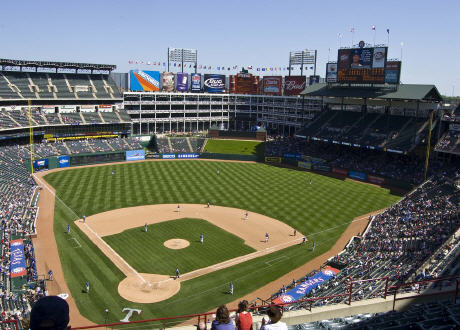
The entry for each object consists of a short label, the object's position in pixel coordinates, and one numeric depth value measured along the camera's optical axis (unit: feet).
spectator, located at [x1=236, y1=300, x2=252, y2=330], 24.43
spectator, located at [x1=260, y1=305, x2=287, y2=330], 22.31
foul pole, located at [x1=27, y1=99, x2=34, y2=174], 197.98
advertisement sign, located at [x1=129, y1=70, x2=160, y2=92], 295.48
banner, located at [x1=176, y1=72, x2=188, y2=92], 322.34
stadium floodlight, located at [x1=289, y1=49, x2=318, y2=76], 322.75
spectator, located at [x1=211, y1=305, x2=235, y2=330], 22.61
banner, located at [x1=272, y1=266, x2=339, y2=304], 82.99
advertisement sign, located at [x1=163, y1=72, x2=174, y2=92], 313.12
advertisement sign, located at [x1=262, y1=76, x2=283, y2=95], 327.88
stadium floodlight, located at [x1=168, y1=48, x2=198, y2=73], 340.26
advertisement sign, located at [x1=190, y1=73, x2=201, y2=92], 329.11
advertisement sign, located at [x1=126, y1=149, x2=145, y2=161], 243.60
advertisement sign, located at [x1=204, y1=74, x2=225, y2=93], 338.13
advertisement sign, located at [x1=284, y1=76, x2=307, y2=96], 309.01
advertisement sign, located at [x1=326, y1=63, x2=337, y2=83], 237.86
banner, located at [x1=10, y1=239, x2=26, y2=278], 88.43
